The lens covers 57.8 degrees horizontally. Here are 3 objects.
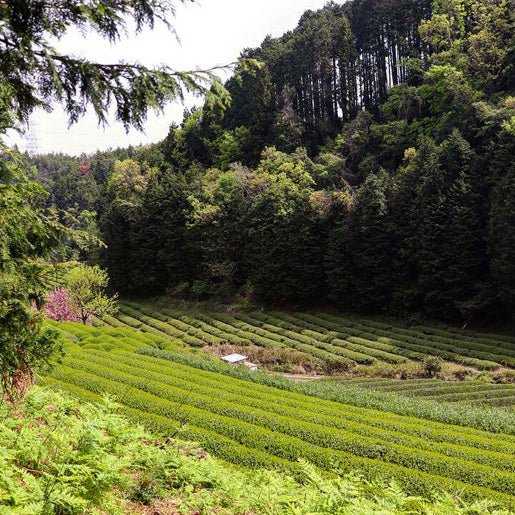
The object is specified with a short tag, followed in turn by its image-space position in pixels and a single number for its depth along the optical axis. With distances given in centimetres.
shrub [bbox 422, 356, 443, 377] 3268
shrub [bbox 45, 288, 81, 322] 4681
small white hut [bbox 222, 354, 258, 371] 3700
